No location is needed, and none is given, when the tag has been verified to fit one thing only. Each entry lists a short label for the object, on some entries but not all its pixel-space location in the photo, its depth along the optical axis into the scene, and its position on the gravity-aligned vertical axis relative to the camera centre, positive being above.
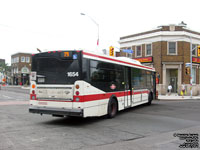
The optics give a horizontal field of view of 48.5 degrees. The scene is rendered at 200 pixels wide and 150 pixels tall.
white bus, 8.50 -0.19
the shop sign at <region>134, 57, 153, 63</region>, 32.53 +2.97
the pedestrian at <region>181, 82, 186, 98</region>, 27.95 -1.24
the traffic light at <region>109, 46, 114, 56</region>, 25.33 +3.34
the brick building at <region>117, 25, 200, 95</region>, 31.06 +3.44
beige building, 74.81 +4.23
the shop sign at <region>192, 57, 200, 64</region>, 32.03 +2.80
